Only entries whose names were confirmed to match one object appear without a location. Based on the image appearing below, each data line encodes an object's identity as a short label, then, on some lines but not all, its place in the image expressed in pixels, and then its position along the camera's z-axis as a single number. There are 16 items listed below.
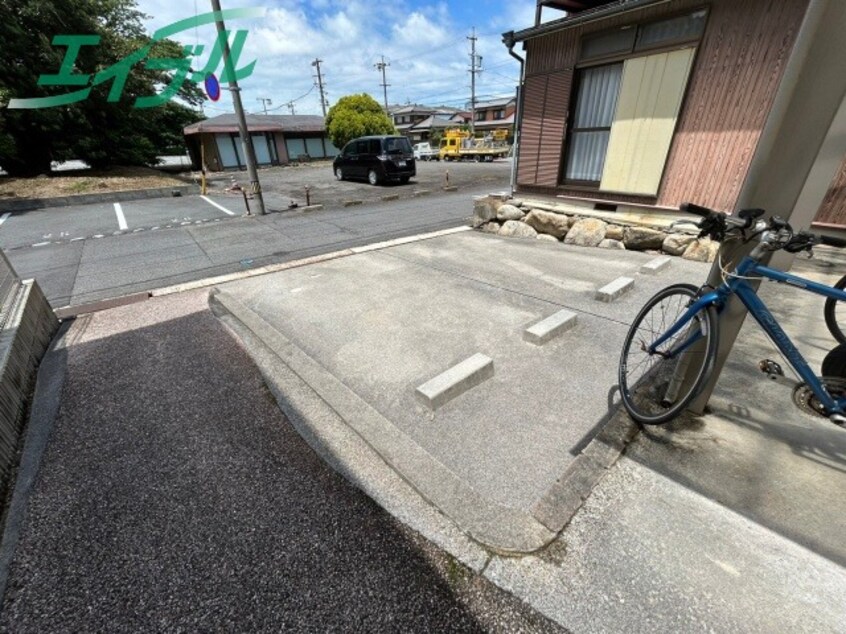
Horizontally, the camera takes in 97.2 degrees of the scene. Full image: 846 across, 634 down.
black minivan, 14.56
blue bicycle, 1.85
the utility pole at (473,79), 40.44
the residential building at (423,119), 48.25
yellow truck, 29.20
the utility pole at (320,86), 39.06
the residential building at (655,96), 4.47
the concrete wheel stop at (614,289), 4.12
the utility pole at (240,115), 8.28
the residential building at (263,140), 23.69
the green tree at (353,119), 26.22
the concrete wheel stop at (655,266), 4.89
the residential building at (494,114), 45.81
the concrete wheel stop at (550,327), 3.33
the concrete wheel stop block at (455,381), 2.60
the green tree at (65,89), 13.23
